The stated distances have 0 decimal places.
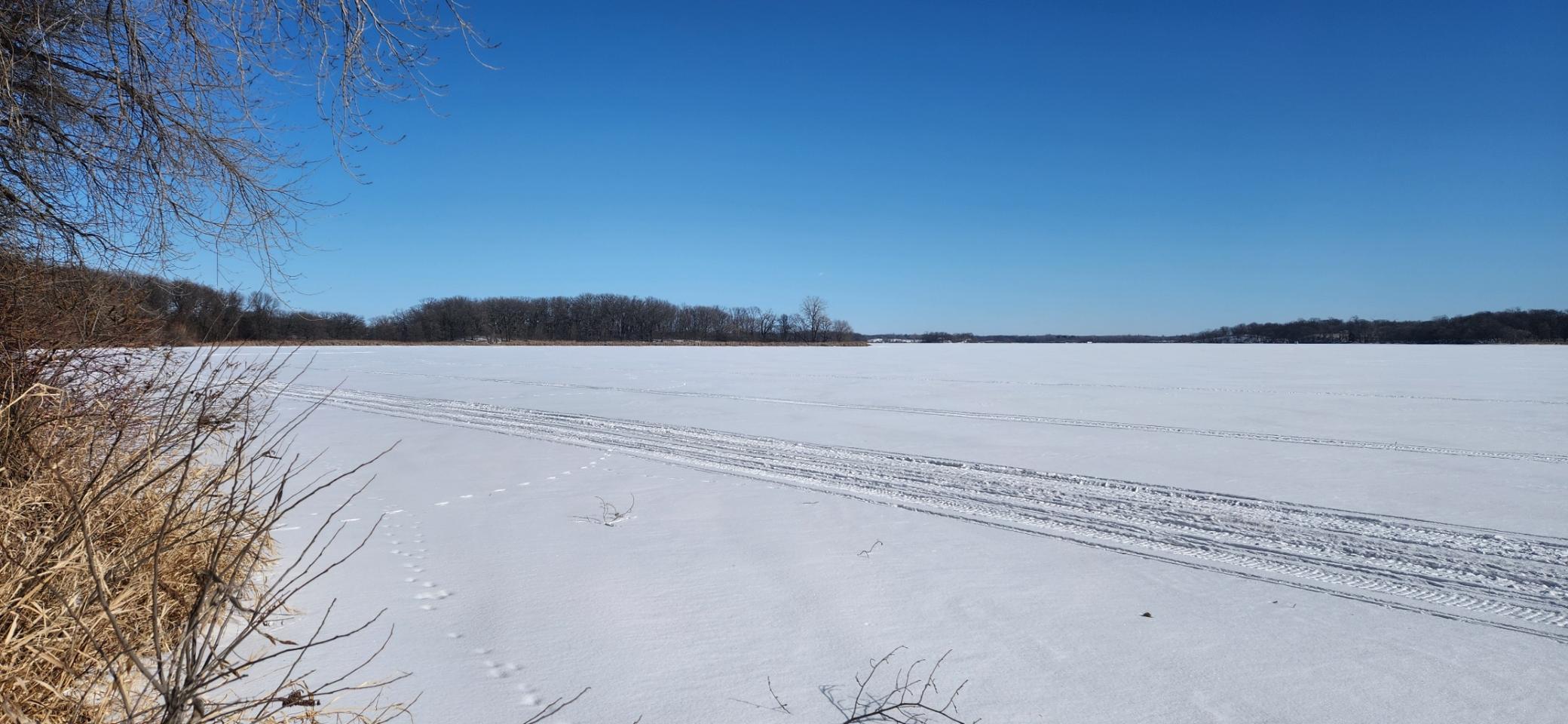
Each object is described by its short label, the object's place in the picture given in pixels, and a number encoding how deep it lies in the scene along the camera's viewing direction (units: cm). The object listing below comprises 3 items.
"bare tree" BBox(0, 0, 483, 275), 329
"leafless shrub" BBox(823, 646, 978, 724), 287
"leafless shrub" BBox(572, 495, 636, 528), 562
